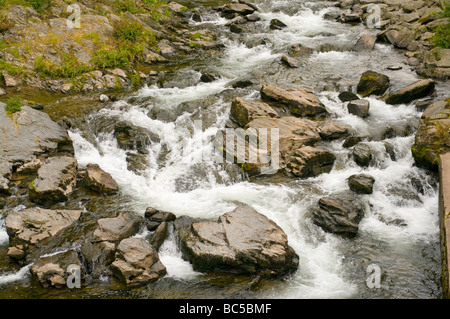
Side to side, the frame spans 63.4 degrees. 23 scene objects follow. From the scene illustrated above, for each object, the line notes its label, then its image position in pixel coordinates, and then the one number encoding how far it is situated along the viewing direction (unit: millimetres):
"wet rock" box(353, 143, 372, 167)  11648
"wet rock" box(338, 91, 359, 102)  14688
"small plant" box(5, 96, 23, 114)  12461
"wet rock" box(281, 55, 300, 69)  17953
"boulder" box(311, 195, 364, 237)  9516
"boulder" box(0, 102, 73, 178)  11242
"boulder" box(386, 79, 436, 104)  14023
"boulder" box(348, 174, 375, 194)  10641
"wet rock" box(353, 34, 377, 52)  19294
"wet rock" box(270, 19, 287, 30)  22812
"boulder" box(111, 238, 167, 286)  8000
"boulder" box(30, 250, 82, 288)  7918
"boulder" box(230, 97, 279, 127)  13461
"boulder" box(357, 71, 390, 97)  15008
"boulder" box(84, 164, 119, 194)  10852
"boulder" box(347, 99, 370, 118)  13750
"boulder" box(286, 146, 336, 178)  11648
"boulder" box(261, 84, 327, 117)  13930
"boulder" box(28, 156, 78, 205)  10172
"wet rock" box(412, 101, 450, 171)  10852
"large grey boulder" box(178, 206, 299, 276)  8234
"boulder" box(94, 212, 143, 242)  9008
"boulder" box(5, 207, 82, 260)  8797
